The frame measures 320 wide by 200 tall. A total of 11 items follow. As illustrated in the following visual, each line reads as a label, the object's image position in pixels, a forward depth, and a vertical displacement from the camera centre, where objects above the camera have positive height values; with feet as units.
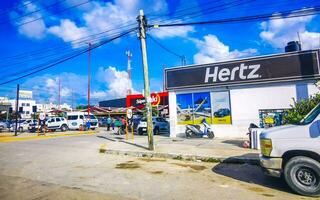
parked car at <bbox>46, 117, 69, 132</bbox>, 80.56 -0.85
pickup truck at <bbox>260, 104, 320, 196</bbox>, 13.93 -2.93
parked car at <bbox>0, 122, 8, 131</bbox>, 99.14 -1.54
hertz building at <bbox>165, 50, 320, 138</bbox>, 39.84 +5.84
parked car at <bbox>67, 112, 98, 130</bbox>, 84.62 +0.19
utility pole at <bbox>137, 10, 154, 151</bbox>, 32.41 +7.67
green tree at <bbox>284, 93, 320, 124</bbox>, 30.16 +0.75
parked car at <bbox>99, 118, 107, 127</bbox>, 122.87 -1.80
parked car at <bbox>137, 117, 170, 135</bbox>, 59.57 -2.28
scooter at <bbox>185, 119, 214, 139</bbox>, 44.93 -3.18
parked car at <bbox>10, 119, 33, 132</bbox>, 91.04 -1.44
